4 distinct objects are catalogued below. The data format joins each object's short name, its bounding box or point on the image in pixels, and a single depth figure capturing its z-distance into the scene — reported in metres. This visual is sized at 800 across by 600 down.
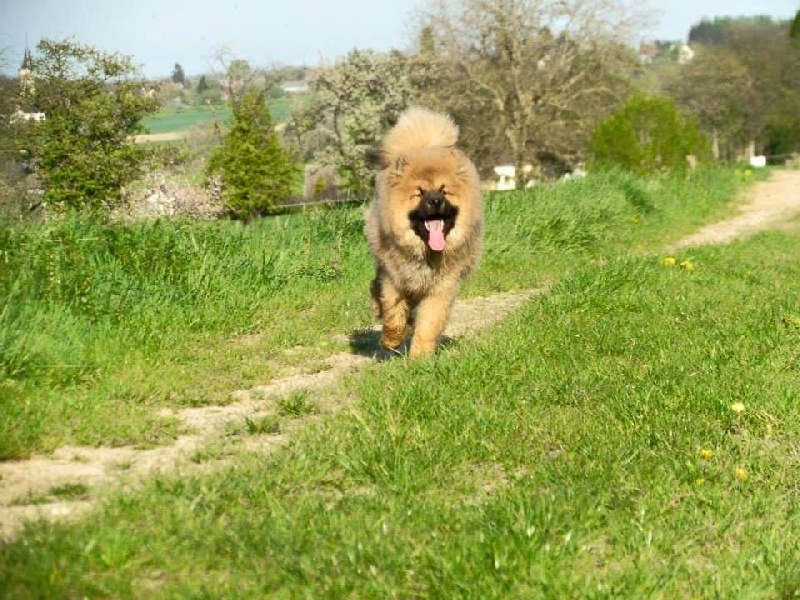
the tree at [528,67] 40.69
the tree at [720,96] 53.19
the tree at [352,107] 44.38
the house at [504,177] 50.15
